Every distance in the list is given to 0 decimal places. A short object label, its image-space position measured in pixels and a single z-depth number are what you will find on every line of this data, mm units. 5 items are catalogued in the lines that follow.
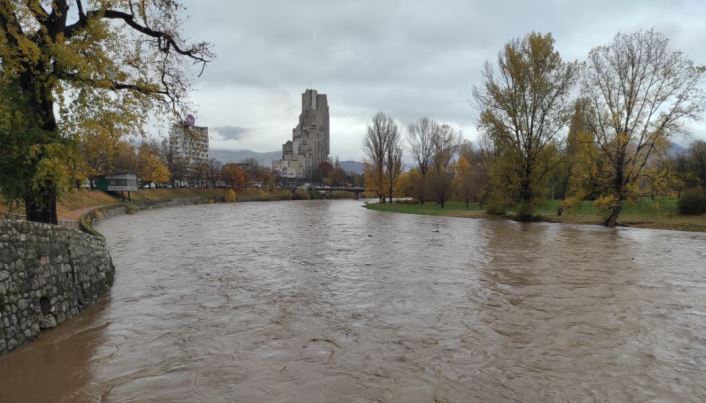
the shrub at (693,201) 27578
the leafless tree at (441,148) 65562
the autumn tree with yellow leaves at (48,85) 10281
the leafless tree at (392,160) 65500
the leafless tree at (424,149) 64619
